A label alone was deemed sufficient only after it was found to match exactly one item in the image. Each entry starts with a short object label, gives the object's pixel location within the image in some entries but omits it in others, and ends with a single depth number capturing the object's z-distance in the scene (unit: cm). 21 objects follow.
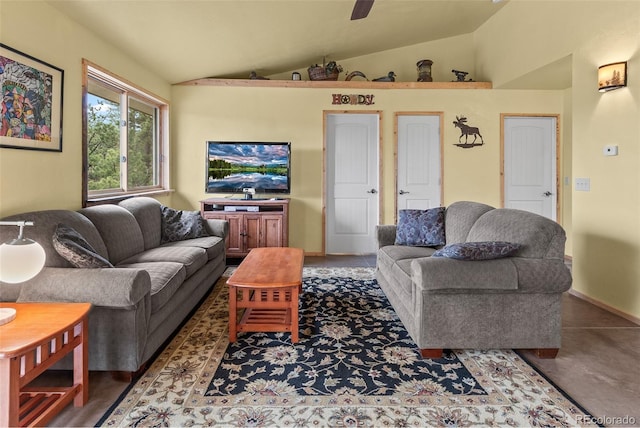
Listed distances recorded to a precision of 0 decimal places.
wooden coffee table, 268
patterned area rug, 184
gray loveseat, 235
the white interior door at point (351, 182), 580
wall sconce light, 326
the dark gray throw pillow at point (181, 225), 409
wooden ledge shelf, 562
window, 374
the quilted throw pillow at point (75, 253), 225
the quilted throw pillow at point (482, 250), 238
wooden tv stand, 519
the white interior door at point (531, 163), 575
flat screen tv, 539
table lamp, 163
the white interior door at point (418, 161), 579
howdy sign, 570
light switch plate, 371
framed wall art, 253
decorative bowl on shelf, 563
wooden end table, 150
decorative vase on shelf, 573
